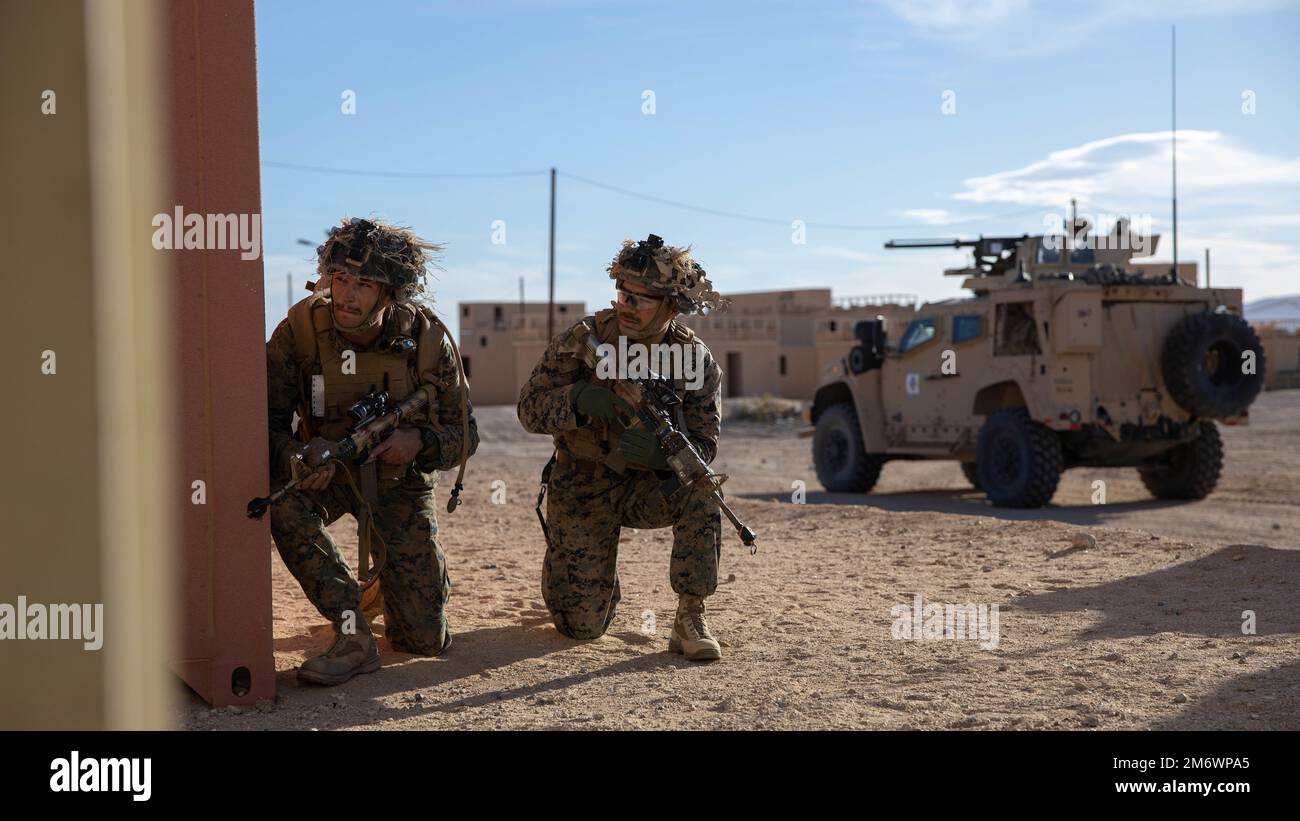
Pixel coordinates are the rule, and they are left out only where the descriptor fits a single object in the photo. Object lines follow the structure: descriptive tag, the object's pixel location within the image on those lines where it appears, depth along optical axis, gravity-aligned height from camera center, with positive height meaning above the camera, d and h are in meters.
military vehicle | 11.20 -0.04
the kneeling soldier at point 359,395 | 4.47 -0.14
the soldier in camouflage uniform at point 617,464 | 4.91 -0.36
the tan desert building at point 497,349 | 40.62 +0.83
